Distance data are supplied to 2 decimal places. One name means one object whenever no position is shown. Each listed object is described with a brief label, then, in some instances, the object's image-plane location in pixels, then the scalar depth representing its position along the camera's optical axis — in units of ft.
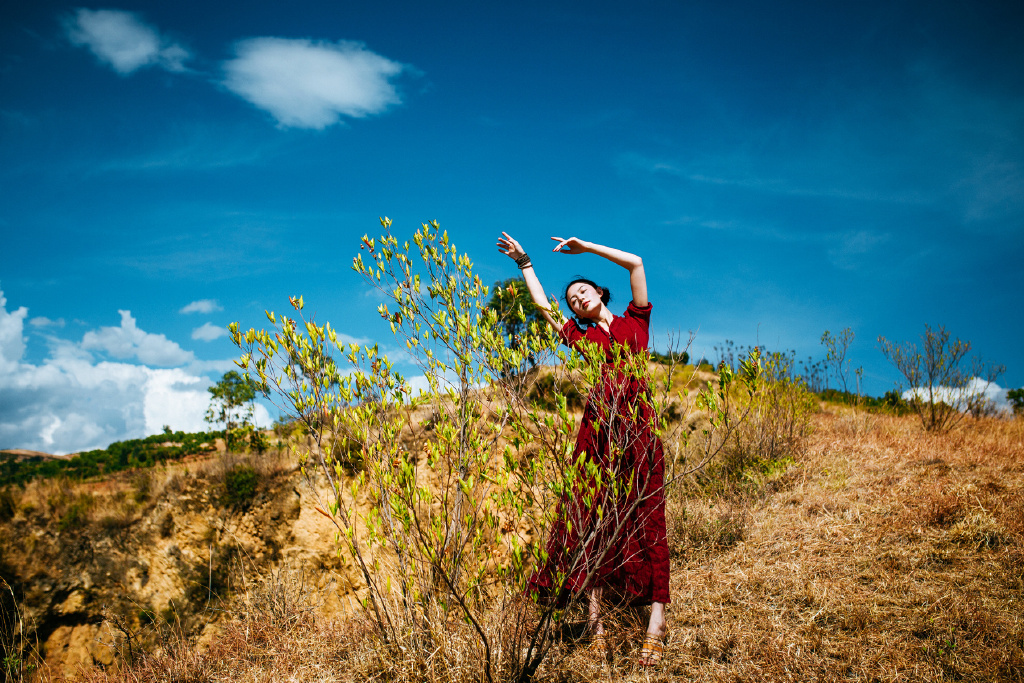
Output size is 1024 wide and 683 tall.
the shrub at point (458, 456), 8.50
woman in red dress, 8.91
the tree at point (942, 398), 24.53
